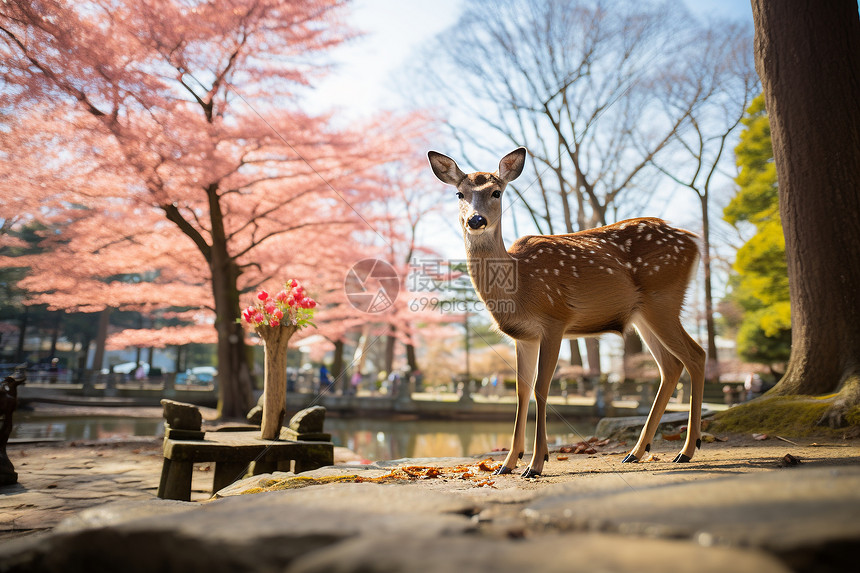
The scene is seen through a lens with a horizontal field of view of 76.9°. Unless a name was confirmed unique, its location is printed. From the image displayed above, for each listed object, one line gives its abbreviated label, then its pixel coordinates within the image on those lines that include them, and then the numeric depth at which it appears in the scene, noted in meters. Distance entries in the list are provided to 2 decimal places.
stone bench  4.89
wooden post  5.52
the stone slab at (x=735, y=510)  1.13
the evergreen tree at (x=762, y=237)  13.21
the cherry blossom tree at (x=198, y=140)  9.80
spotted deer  3.63
